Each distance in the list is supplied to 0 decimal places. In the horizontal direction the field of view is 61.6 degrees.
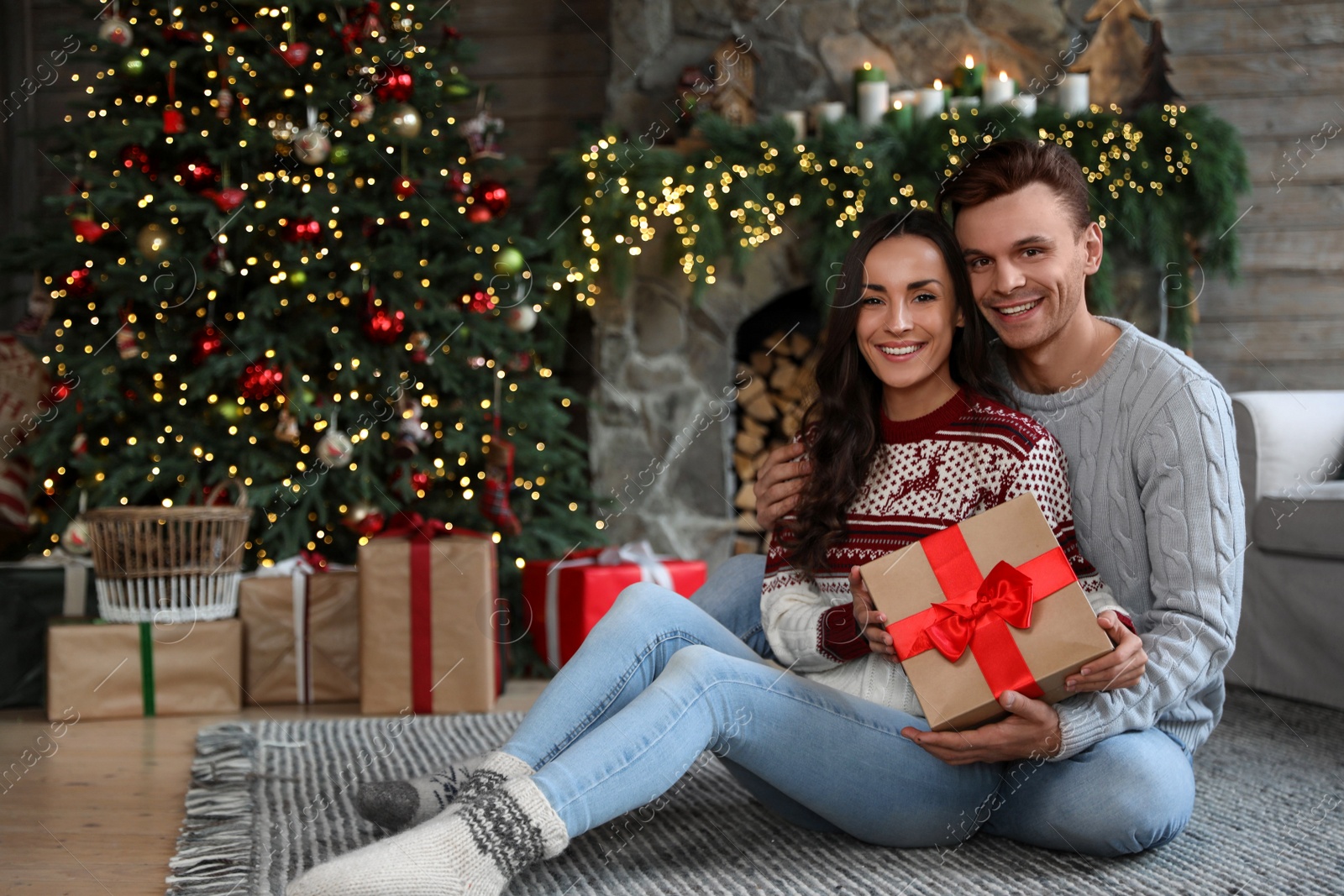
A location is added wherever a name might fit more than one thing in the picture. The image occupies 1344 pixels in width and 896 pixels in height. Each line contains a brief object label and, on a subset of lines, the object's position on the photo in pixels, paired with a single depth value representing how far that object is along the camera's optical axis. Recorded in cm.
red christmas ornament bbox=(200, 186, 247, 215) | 263
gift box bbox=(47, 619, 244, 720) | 235
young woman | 112
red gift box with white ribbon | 257
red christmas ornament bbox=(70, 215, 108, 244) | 261
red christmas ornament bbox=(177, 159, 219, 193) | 269
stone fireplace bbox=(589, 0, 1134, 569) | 330
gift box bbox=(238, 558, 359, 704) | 250
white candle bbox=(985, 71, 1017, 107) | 317
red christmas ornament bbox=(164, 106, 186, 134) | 265
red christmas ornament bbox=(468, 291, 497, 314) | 287
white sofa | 221
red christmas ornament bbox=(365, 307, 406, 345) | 270
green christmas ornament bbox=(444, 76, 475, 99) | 294
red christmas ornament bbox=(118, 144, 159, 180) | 269
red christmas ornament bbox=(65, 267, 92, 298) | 264
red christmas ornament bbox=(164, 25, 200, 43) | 272
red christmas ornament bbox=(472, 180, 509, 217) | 292
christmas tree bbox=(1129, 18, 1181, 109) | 331
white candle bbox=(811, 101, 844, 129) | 314
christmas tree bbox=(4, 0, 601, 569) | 263
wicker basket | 237
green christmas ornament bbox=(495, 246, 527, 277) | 285
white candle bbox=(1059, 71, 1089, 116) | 318
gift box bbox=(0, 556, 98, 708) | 247
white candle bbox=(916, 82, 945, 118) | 315
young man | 125
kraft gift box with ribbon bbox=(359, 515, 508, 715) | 234
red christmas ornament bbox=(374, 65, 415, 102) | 280
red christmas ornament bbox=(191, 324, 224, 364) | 264
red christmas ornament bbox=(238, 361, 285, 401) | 260
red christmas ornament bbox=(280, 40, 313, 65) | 270
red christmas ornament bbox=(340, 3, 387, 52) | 277
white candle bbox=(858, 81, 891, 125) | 320
